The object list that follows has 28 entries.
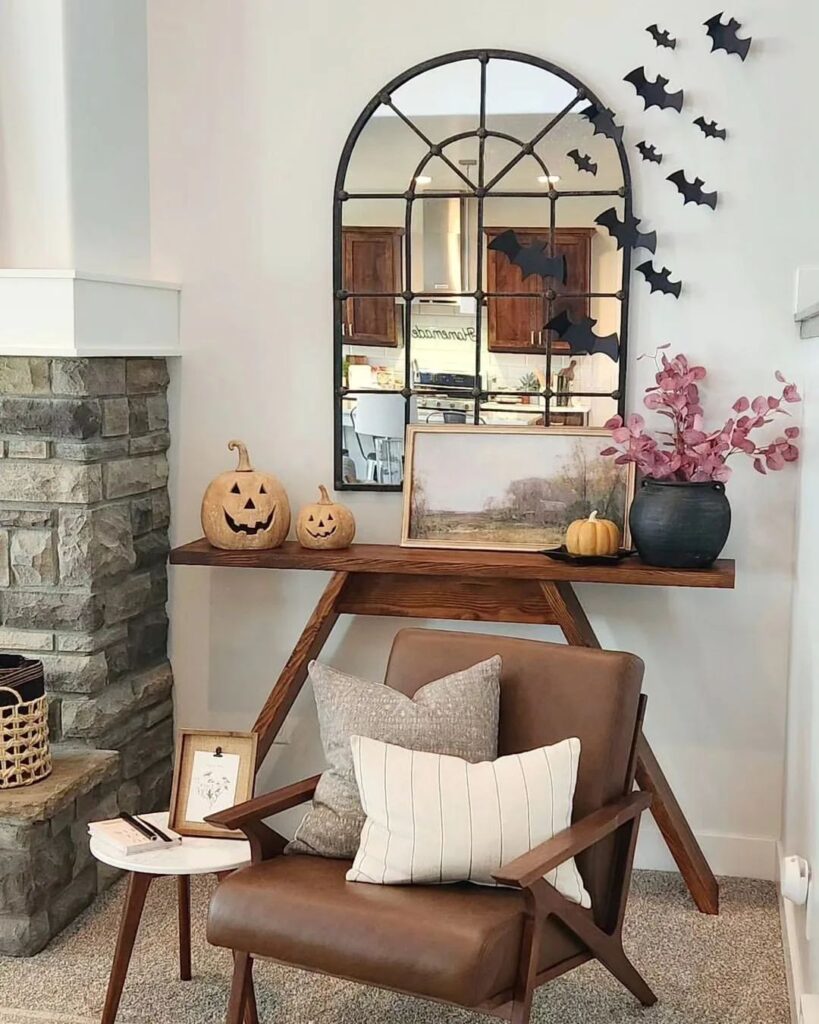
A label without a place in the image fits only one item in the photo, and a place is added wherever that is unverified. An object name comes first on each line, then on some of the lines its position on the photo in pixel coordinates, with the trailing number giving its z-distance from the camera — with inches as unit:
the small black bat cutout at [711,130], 122.3
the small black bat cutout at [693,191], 123.3
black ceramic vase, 117.1
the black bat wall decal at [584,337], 127.3
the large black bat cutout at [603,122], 124.4
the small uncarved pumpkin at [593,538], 121.3
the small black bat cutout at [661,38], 122.2
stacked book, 98.8
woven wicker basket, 111.7
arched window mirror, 126.4
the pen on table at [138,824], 101.0
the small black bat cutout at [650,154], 124.0
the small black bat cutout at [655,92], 123.0
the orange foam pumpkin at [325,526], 127.5
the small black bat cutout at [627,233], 125.0
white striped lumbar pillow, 91.0
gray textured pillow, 97.8
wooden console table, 120.2
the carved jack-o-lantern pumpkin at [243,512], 127.0
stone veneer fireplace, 113.1
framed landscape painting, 128.0
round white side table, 96.7
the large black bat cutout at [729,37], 120.8
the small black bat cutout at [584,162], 125.8
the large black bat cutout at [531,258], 127.4
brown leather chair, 83.4
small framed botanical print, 104.1
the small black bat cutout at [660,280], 125.3
